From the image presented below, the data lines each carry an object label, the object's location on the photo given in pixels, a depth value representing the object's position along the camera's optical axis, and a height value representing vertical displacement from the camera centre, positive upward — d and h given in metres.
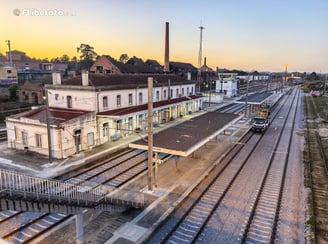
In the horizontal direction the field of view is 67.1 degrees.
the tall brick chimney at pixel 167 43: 65.62 +10.33
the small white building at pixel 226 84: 74.44 -0.38
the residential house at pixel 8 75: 71.02 +1.76
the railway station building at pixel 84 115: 22.33 -3.44
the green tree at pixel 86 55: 95.49 +10.65
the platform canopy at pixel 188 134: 17.06 -4.35
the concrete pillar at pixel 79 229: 10.18 -6.03
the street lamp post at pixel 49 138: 19.63 -4.59
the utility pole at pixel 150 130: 14.01 -2.76
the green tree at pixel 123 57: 126.25 +12.59
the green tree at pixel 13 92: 49.72 -2.16
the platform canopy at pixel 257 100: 43.44 -3.15
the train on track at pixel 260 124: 32.91 -5.48
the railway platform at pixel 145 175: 12.27 -6.87
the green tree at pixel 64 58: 165.24 +15.71
